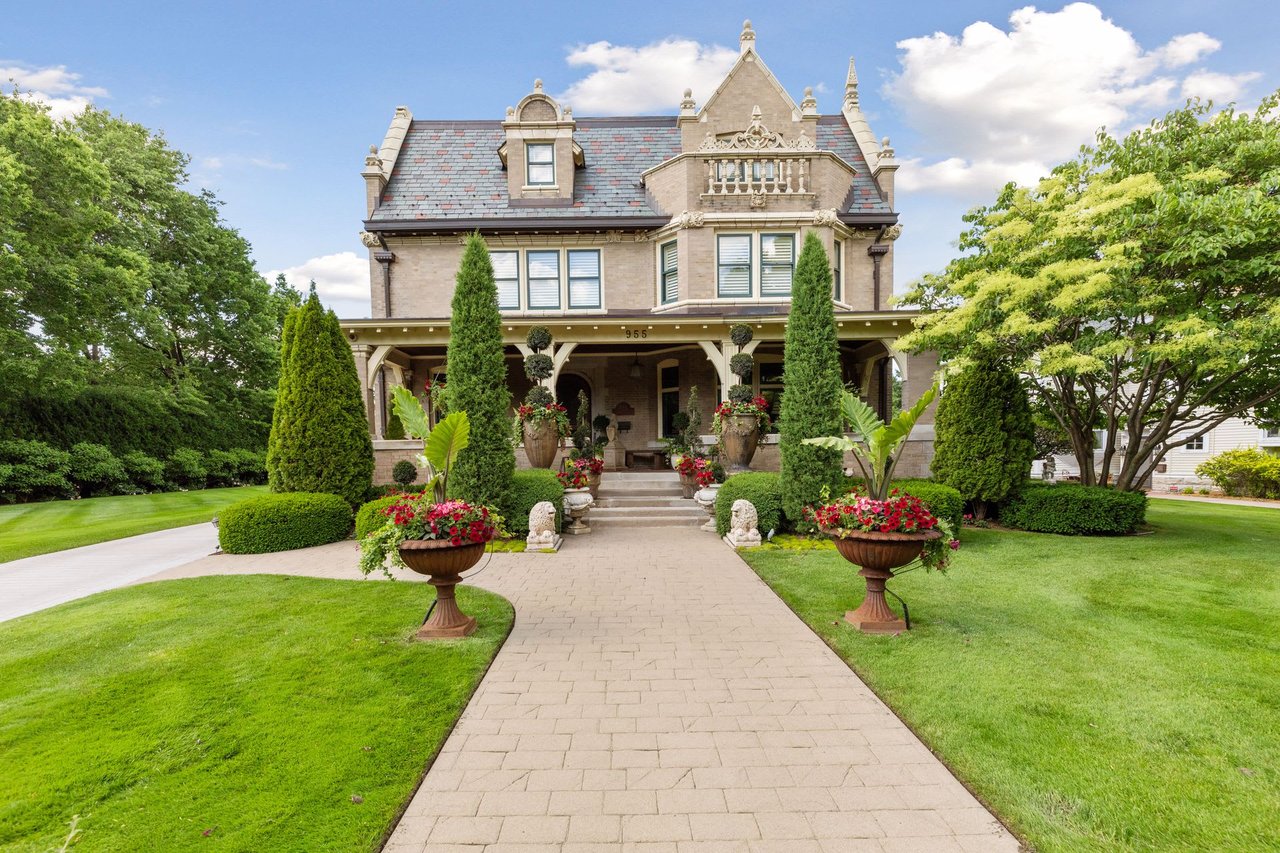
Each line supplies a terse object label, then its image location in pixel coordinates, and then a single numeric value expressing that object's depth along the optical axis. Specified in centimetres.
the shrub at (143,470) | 1850
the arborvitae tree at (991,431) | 1050
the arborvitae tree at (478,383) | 952
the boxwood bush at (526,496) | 987
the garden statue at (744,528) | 929
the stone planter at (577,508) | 1063
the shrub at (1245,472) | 1830
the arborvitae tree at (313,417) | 1033
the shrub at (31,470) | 1541
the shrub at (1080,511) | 1004
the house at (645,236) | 1488
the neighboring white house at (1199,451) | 2192
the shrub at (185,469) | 2012
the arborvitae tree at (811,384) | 941
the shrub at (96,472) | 1695
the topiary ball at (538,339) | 1232
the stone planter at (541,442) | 1145
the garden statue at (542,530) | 926
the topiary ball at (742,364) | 1240
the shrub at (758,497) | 979
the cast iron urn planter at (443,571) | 506
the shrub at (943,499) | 941
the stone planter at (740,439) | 1138
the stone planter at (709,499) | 1100
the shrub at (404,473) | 1180
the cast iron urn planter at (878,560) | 514
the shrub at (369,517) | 919
